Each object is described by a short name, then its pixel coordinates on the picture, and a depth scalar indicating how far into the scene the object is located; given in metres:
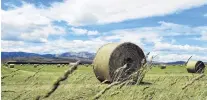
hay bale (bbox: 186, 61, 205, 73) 19.99
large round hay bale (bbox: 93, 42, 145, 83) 10.27
